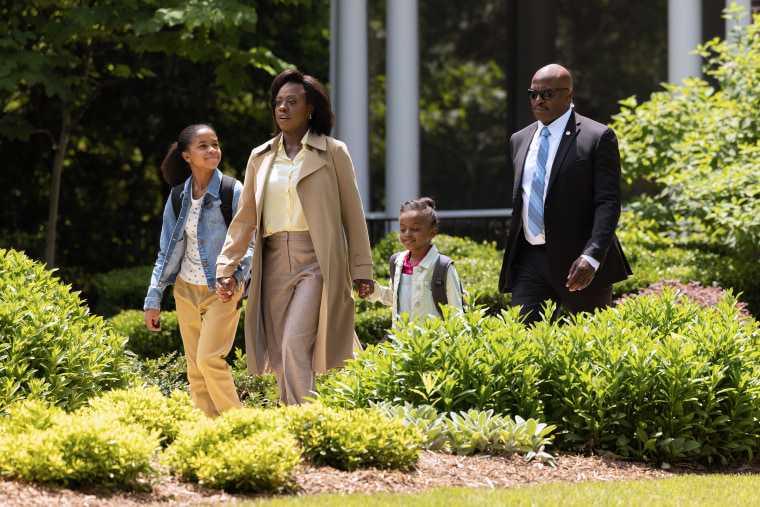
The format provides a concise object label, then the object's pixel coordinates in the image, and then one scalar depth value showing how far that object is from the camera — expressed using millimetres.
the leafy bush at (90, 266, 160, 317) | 23969
